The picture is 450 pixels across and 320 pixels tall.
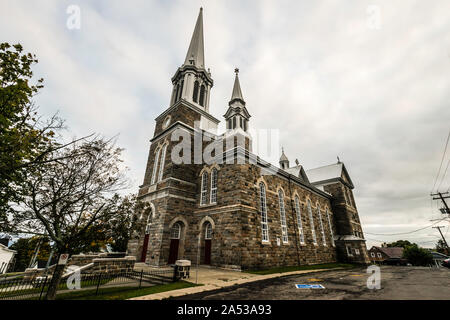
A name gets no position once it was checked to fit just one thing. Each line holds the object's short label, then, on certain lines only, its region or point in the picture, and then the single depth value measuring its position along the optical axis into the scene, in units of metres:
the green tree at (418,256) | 44.88
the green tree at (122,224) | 8.87
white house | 30.41
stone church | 15.38
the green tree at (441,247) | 71.00
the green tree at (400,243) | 85.31
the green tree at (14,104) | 7.27
